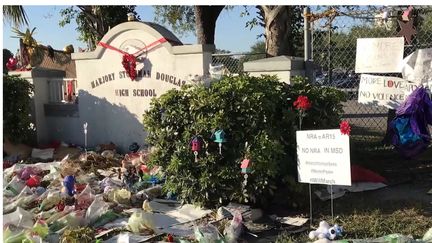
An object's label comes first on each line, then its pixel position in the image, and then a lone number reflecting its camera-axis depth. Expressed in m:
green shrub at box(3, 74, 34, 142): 9.00
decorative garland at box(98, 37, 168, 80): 8.30
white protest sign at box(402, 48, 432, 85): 6.41
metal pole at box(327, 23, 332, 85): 7.18
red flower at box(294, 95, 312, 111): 4.79
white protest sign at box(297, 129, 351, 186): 4.28
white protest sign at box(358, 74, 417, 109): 6.54
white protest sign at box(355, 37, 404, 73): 6.60
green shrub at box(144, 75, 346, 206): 4.94
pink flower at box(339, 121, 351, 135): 4.21
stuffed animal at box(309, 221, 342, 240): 4.28
